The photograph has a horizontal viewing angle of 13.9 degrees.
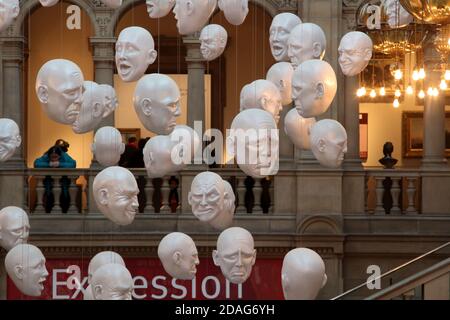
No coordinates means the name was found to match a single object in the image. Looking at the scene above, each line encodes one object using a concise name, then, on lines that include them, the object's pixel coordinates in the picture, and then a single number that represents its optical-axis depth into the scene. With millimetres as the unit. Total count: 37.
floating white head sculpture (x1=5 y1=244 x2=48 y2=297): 16875
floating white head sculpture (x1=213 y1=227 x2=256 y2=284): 16391
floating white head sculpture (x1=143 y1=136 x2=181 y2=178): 16328
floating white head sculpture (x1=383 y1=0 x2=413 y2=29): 16625
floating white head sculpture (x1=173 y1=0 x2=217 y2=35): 16172
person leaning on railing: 23594
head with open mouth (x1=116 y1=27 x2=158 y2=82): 16141
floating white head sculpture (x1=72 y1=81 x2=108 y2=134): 16266
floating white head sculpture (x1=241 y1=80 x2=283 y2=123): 16453
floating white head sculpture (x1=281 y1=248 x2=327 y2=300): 15953
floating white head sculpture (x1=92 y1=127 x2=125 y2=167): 17109
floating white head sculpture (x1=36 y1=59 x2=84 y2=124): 15758
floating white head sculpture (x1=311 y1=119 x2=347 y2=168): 16297
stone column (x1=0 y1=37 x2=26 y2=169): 23531
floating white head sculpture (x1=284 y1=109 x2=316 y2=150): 16641
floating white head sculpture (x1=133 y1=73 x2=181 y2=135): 15797
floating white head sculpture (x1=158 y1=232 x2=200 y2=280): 16531
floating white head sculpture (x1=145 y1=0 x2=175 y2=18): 16469
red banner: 23094
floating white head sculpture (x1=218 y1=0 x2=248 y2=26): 16641
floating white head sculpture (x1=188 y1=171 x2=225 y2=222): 16234
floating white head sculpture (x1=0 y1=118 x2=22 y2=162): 17031
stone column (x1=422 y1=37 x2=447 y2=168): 23594
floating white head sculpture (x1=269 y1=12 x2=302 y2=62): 16984
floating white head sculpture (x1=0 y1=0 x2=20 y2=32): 16281
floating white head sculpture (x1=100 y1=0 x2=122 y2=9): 16312
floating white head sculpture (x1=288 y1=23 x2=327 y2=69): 16359
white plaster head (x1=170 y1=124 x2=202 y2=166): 16281
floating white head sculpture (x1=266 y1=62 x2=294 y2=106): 16719
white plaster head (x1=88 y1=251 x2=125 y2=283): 16516
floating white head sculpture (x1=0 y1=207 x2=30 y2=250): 17188
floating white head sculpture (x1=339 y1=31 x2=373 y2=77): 16547
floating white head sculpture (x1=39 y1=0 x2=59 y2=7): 16391
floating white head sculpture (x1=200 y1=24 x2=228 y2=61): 17219
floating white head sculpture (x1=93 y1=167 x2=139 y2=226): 16203
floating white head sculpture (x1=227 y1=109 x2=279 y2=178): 15750
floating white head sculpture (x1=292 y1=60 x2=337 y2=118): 15734
